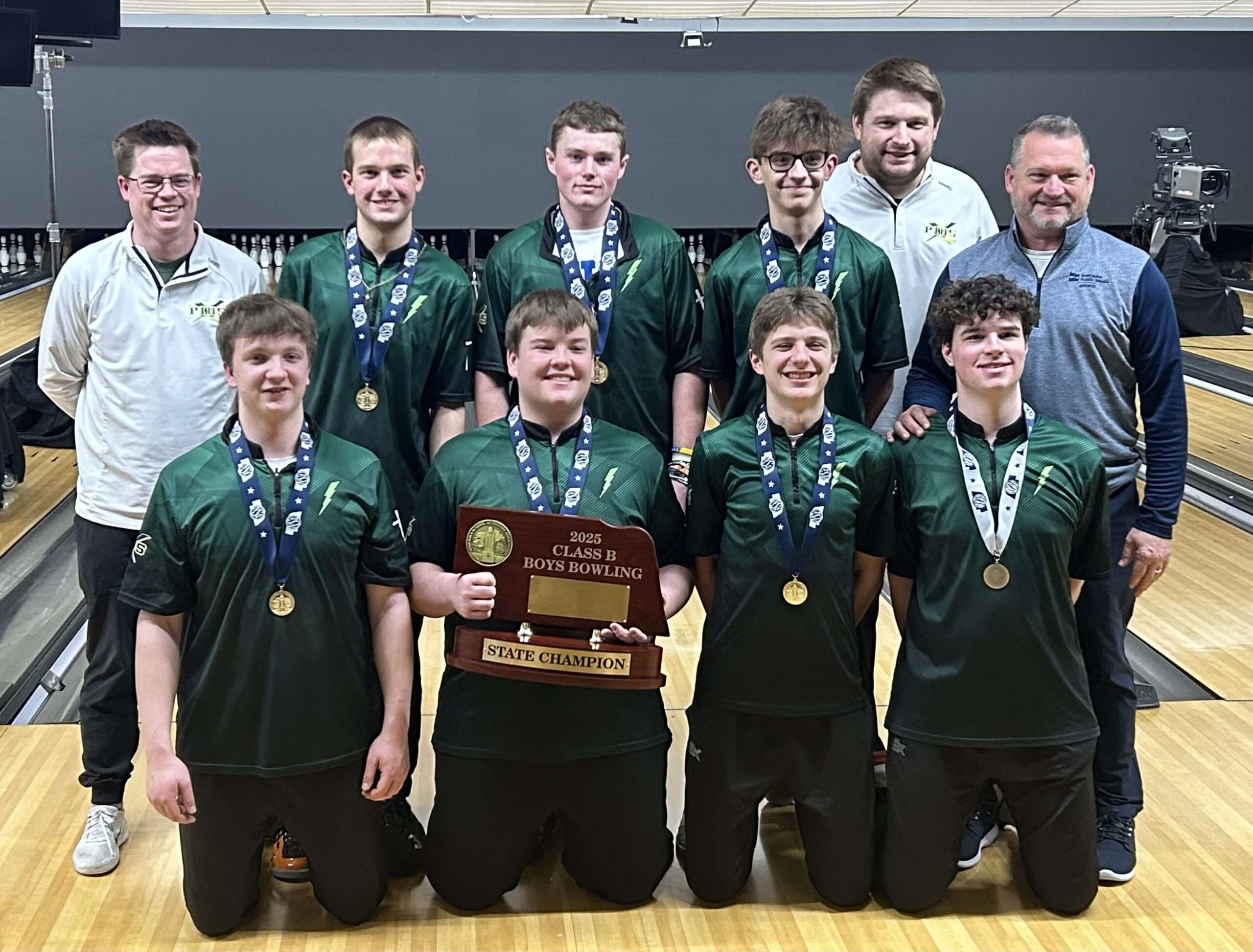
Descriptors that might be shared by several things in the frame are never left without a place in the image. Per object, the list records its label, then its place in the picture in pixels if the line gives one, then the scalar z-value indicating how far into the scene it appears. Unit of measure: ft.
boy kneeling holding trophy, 7.89
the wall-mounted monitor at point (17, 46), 17.52
